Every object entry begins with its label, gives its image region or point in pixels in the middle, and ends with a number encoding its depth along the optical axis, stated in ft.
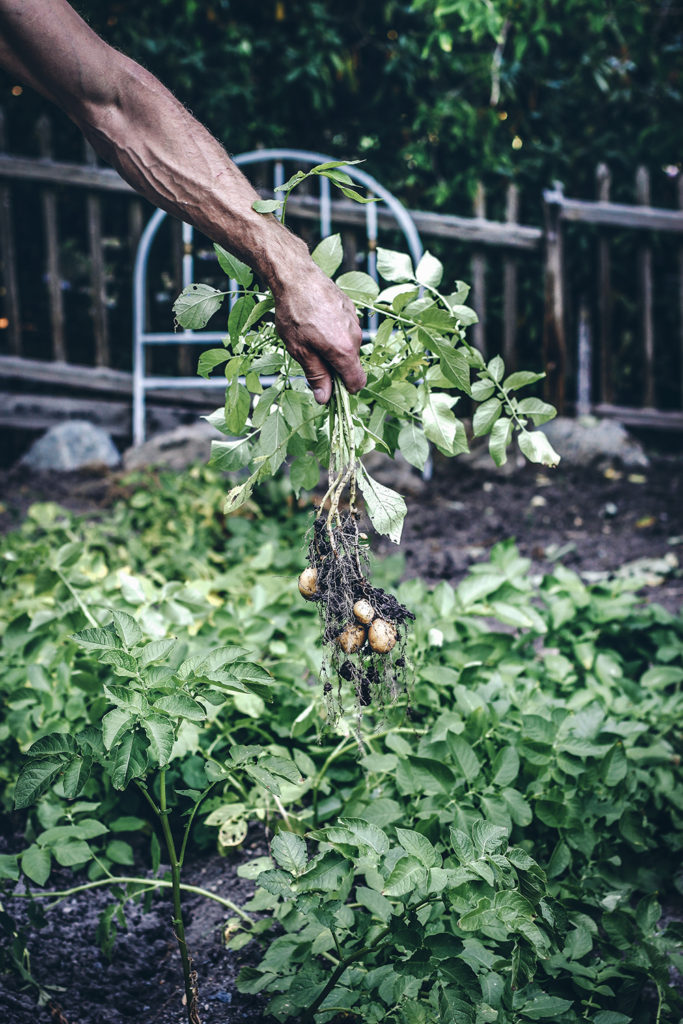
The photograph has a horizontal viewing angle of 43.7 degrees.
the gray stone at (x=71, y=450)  16.02
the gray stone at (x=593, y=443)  15.96
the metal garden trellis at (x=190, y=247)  16.05
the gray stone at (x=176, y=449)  14.43
